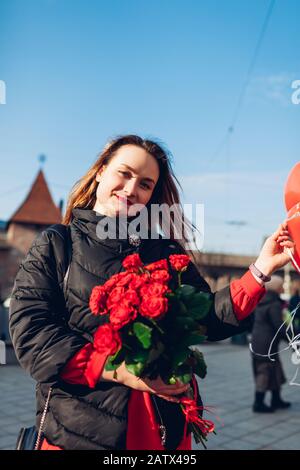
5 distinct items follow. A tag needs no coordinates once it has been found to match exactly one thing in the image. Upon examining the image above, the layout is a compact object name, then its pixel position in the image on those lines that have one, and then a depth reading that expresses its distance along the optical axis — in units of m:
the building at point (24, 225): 30.55
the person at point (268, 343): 6.49
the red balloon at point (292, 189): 1.78
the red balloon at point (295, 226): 1.71
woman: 1.55
